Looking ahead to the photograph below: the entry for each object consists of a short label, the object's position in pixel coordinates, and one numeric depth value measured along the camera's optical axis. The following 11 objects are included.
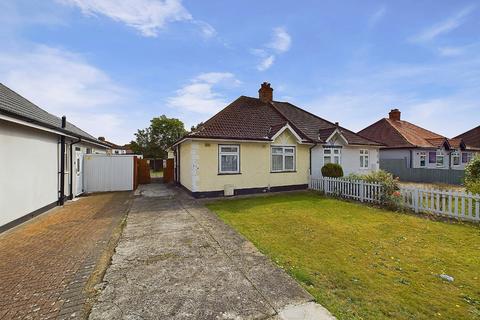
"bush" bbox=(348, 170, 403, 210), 9.68
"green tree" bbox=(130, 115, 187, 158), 39.06
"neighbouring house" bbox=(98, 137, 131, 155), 42.02
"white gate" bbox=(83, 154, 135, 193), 14.30
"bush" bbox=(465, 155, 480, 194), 12.09
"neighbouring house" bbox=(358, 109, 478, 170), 22.25
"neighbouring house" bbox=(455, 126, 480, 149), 30.44
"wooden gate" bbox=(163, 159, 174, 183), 20.47
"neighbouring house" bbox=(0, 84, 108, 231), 6.38
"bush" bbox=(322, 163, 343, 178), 13.88
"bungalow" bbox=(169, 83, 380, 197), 12.23
